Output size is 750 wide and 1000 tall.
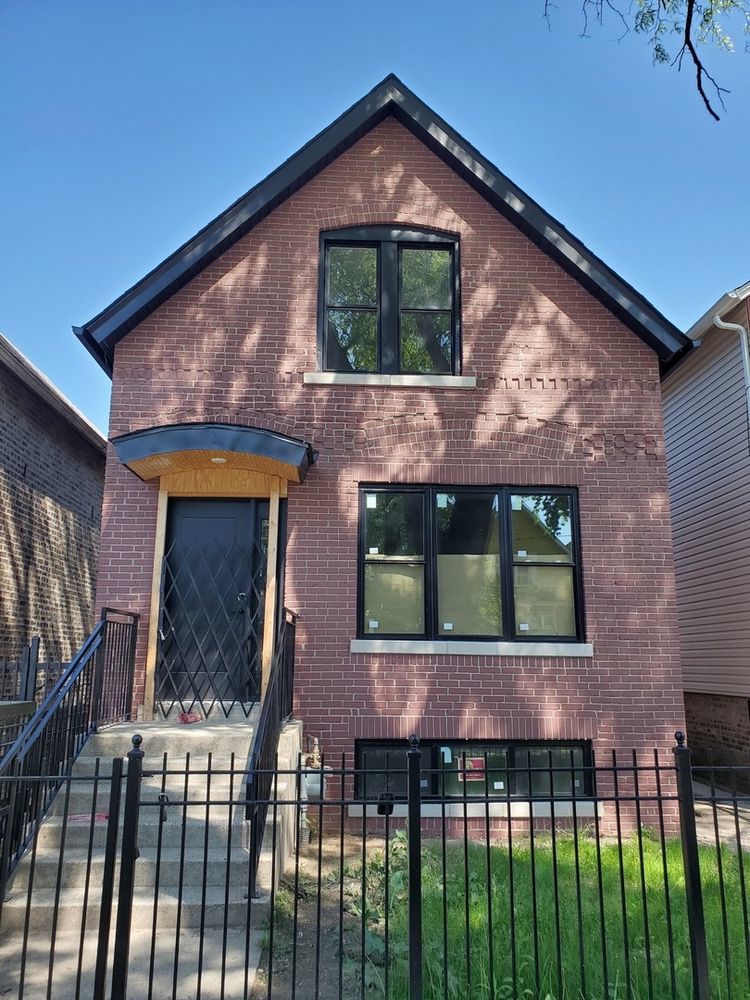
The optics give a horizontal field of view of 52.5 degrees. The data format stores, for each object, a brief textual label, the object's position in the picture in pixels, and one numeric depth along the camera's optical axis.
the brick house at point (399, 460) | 8.00
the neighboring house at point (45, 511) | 11.23
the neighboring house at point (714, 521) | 10.56
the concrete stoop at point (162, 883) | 4.29
